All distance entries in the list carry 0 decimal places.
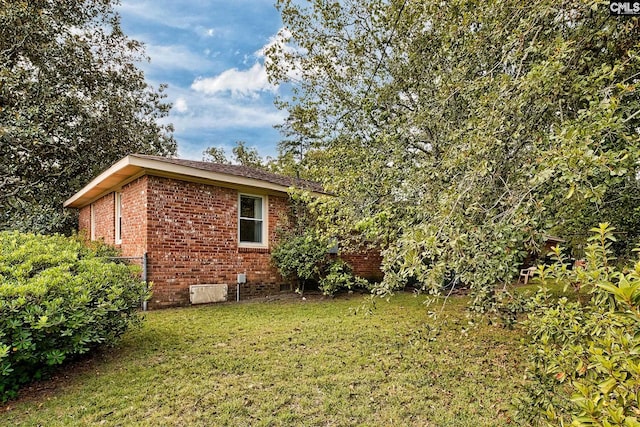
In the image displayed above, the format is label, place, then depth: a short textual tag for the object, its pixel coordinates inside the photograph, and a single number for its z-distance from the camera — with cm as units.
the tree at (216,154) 2914
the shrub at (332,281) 920
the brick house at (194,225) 832
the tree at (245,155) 2891
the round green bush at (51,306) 346
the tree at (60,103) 1190
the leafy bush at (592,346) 124
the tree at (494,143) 250
